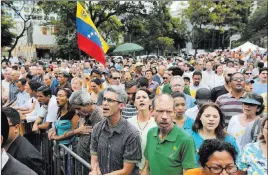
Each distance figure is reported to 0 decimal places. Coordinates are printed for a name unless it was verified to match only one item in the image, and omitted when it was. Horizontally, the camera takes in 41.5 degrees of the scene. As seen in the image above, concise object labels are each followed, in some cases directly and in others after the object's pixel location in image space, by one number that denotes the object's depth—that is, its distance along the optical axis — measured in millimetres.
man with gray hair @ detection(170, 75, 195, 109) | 5186
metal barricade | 3516
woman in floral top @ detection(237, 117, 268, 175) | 2421
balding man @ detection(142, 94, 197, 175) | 2746
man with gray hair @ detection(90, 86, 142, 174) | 3037
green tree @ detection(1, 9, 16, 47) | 28566
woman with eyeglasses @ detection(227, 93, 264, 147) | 4027
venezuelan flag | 6025
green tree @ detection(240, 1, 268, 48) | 25916
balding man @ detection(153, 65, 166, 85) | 8848
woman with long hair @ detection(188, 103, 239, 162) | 3381
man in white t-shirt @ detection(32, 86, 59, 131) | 4637
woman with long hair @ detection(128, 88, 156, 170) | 3670
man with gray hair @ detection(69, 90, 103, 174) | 3682
